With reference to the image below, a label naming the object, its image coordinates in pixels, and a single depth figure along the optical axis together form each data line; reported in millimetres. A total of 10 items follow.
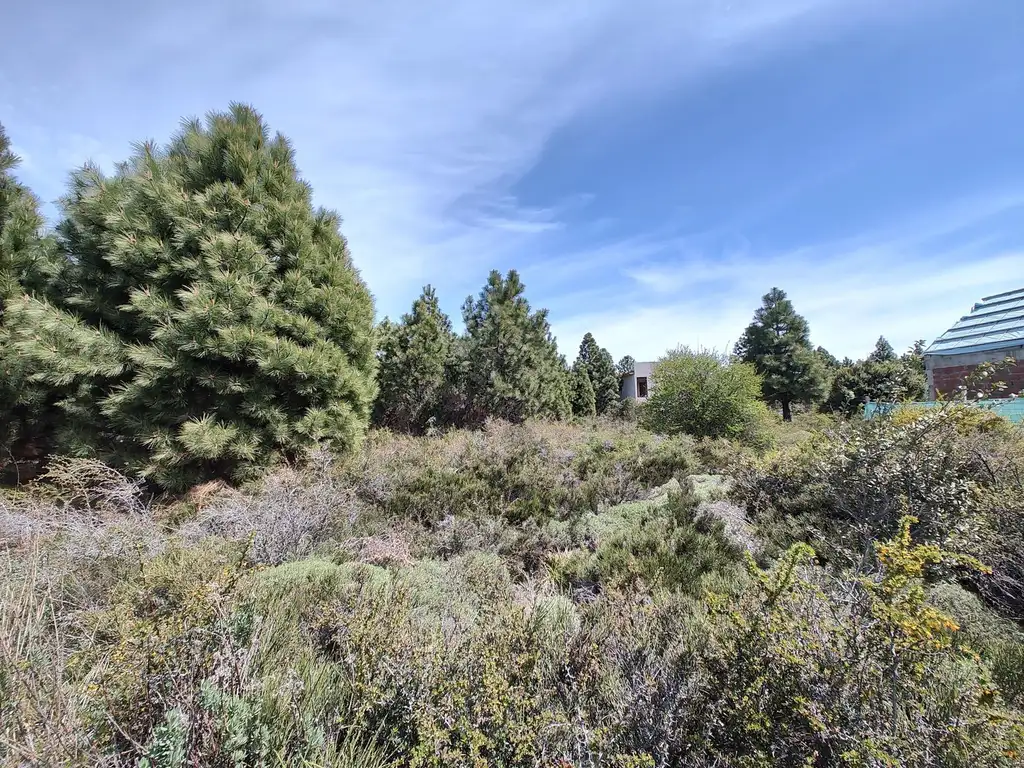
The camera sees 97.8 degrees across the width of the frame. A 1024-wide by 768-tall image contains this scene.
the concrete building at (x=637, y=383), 34125
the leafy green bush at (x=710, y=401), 11016
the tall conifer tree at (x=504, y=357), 12383
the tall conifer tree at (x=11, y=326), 5527
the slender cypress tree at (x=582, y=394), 21031
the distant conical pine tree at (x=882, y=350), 46359
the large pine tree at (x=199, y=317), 5145
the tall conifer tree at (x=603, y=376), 27859
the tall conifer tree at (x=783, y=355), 23562
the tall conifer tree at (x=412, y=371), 11844
